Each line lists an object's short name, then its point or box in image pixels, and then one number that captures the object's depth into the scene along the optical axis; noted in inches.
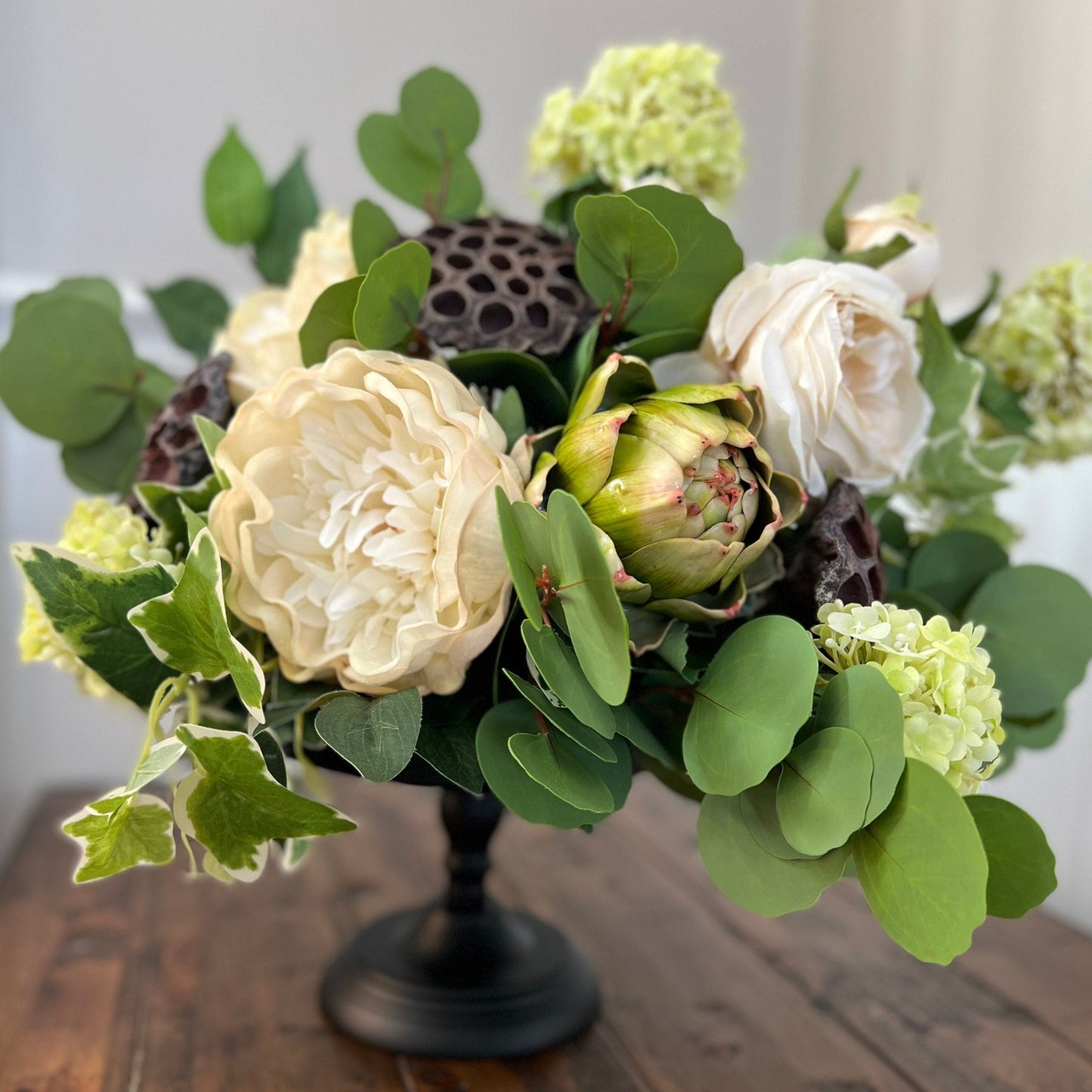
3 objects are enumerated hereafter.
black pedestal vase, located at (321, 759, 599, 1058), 22.9
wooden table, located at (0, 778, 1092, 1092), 22.7
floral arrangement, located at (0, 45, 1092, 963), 14.9
